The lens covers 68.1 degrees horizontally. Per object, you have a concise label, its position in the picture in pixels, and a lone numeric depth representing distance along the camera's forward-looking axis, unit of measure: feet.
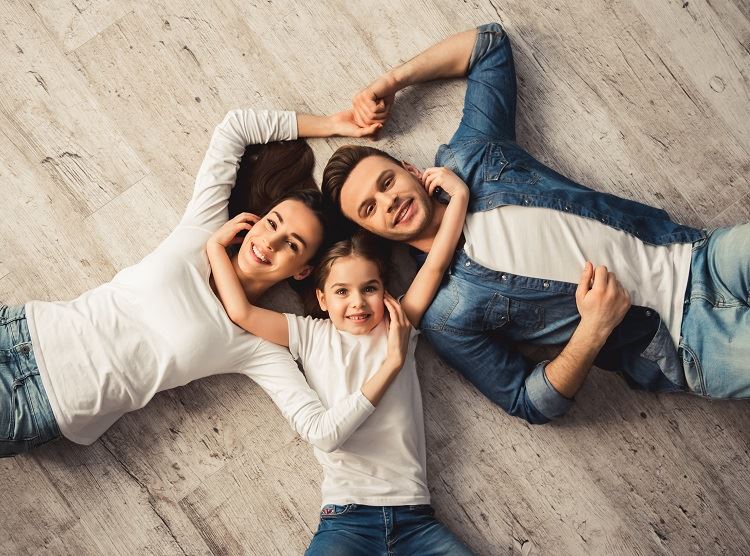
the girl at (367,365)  6.06
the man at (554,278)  5.84
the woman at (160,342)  5.83
